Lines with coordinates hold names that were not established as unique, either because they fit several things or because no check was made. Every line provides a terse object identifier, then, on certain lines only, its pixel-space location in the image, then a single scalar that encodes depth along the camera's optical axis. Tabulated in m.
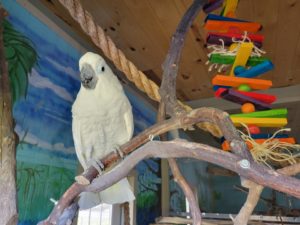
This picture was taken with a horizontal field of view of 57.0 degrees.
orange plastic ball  0.69
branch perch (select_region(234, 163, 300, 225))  0.37
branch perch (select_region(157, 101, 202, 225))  0.43
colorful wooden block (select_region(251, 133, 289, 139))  0.66
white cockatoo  0.76
